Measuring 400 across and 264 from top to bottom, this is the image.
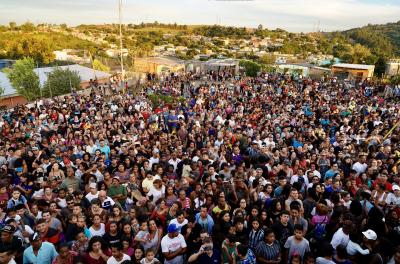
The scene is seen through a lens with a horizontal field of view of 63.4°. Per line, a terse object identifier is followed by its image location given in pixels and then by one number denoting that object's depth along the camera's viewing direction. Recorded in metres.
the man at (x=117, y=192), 6.03
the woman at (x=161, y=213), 5.22
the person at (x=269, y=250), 4.39
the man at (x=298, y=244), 4.44
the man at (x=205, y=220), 5.00
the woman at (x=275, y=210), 5.21
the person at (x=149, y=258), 4.03
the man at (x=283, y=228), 4.74
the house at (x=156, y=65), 35.55
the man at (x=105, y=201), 5.57
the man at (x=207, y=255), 4.29
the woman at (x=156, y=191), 6.05
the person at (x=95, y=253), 4.20
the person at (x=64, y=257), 4.15
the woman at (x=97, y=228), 4.71
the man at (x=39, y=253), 4.20
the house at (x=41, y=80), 24.20
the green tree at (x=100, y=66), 40.34
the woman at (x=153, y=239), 4.67
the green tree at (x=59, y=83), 22.80
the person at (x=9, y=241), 4.25
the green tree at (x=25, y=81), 21.23
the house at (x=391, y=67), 40.24
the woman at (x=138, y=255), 4.19
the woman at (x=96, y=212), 5.03
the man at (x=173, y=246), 4.52
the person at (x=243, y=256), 4.12
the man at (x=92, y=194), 5.78
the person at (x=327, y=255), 4.05
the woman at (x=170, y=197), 5.80
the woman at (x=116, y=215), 4.87
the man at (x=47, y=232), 4.55
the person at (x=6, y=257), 3.98
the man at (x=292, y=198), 5.43
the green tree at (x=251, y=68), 32.94
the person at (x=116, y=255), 4.05
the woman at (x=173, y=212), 5.24
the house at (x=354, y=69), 32.44
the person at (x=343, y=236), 4.45
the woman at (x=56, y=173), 6.77
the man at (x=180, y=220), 4.83
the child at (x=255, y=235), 4.64
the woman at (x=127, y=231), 4.61
